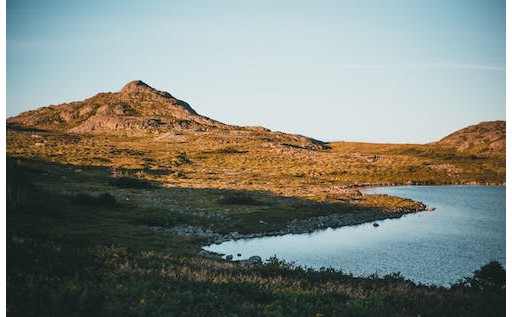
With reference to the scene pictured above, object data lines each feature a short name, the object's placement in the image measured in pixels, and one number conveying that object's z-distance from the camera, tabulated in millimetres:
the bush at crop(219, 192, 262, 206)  55588
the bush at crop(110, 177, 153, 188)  64863
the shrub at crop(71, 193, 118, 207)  45281
